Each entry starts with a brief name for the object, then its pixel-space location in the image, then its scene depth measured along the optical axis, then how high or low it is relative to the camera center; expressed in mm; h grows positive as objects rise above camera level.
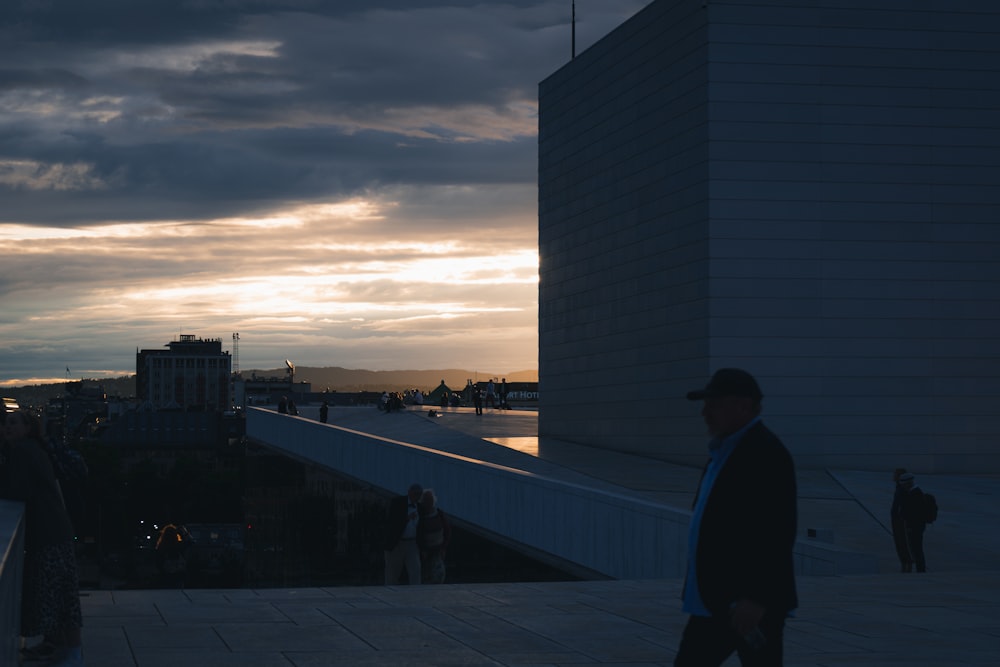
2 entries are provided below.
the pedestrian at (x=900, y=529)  18641 -2148
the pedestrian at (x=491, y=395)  74438 -841
